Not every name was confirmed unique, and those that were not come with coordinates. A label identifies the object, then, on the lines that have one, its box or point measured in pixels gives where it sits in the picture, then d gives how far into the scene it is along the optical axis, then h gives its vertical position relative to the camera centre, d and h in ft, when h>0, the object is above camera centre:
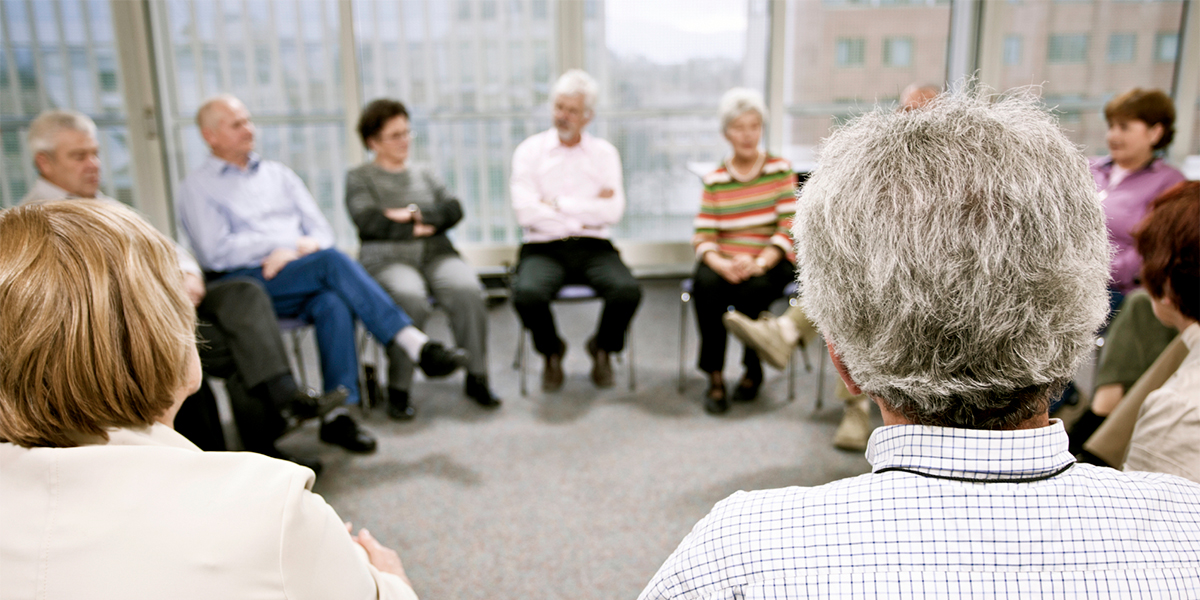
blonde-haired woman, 2.48 -1.19
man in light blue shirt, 9.28 -1.93
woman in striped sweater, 10.30 -1.86
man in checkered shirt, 2.00 -0.90
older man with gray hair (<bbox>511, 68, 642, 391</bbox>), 10.64 -1.74
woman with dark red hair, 3.79 -1.38
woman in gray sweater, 10.18 -1.88
